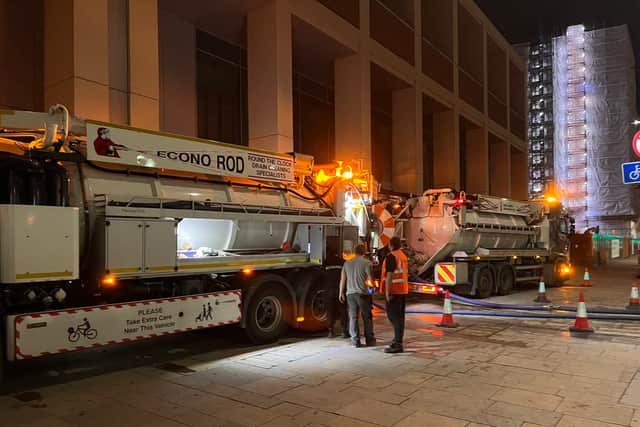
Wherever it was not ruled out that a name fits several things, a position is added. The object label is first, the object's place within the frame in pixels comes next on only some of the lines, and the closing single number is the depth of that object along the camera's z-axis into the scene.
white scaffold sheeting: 44.09
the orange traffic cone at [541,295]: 13.45
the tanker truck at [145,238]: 5.94
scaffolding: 48.97
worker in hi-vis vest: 7.87
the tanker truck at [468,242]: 14.16
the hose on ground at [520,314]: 10.14
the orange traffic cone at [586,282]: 18.98
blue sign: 14.00
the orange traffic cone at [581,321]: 9.41
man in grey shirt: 8.34
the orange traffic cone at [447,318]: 10.13
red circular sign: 14.17
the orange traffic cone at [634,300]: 11.55
